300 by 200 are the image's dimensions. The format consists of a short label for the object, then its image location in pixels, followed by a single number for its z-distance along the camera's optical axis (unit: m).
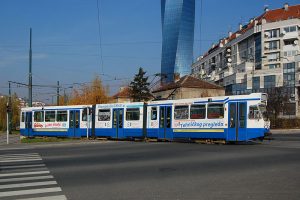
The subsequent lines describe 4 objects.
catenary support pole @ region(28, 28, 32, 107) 41.41
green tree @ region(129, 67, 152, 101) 79.81
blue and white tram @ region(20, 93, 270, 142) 25.95
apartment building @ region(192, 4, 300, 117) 87.38
